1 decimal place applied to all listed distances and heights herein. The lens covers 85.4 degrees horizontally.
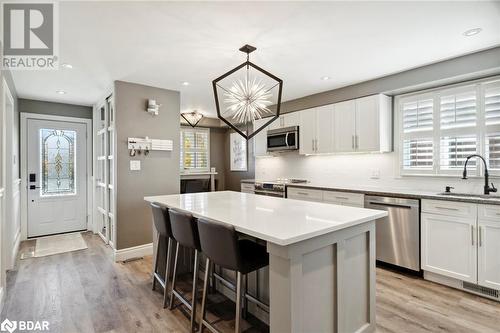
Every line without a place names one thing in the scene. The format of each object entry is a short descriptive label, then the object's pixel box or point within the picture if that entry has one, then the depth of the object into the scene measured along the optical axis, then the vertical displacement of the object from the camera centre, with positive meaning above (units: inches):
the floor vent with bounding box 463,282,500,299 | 101.6 -48.7
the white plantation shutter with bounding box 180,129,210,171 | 265.6 +16.0
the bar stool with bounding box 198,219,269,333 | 67.0 -23.1
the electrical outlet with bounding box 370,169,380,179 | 157.4 -5.5
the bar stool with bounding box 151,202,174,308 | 97.4 -22.1
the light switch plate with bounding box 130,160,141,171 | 152.7 +0.5
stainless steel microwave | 188.4 +19.0
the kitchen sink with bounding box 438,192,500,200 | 108.9 -13.4
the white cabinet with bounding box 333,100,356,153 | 156.9 +23.0
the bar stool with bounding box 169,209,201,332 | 83.0 -21.6
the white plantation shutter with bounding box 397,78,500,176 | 117.9 +17.3
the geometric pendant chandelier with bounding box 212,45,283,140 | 98.7 +24.9
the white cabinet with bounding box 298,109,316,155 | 178.4 +22.9
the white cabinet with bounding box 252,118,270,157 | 213.3 +19.3
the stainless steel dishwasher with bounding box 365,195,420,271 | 121.0 -31.3
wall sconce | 155.6 +33.9
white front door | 188.1 -7.5
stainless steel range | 182.7 -15.5
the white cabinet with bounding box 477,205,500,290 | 100.1 -31.0
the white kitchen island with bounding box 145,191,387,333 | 58.1 -23.3
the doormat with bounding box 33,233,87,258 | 160.6 -50.1
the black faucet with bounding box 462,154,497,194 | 113.2 -8.4
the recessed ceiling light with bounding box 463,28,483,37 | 95.4 +47.2
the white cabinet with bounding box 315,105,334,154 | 168.4 +22.7
